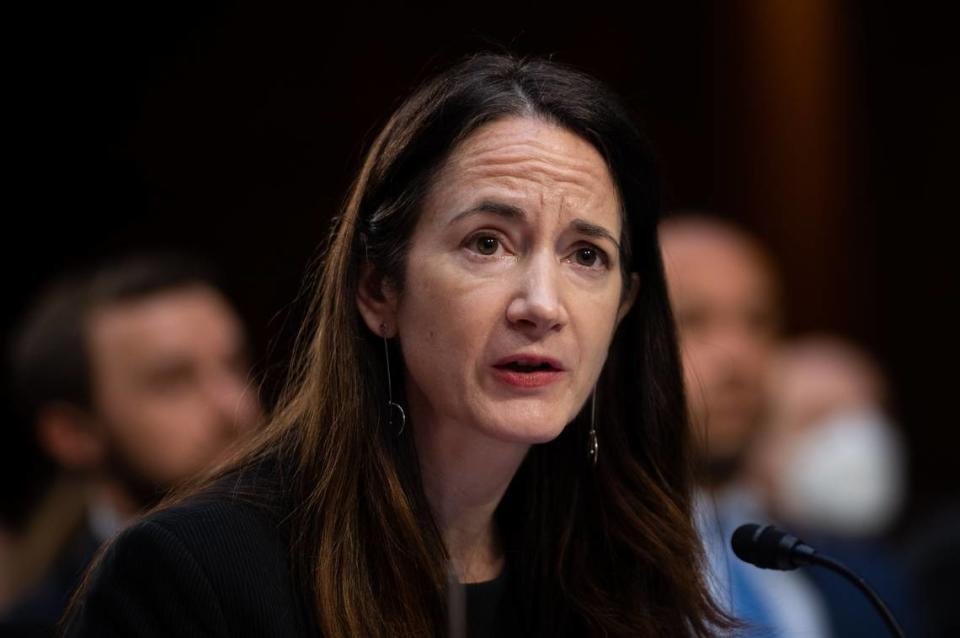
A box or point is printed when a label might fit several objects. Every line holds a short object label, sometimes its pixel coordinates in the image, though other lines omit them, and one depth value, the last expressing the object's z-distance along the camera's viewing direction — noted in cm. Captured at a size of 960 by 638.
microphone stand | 465
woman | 457
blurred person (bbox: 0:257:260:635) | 793
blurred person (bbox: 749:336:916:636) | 1122
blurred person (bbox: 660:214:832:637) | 816
